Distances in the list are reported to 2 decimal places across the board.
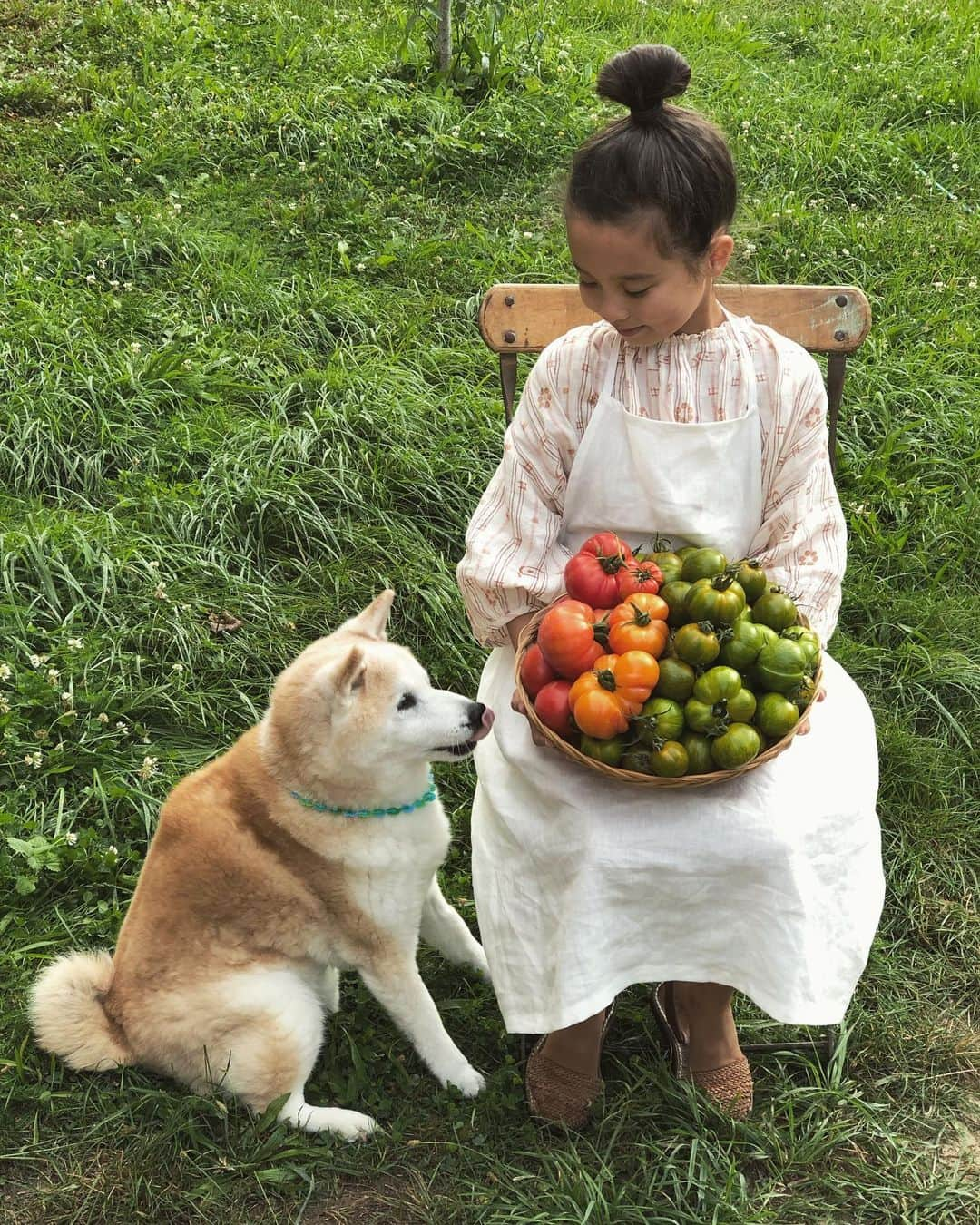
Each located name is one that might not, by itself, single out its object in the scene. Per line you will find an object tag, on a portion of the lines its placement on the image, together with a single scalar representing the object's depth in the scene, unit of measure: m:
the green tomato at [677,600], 2.61
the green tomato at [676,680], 2.52
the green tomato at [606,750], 2.52
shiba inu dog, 2.96
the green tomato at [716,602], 2.54
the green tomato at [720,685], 2.48
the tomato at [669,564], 2.72
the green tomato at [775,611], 2.60
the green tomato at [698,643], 2.50
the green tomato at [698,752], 2.50
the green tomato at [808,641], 2.54
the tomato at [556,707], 2.58
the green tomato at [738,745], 2.45
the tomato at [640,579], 2.65
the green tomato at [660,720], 2.48
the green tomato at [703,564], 2.67
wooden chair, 3.30
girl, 2.66
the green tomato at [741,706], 2.47
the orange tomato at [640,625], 2.51
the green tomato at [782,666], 2.50
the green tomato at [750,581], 2.65
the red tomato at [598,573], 2.65
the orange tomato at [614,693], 2.47
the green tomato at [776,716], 2.49
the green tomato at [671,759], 2.48
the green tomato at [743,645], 2.51
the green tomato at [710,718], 2.47
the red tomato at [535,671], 2.66
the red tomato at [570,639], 2.54
